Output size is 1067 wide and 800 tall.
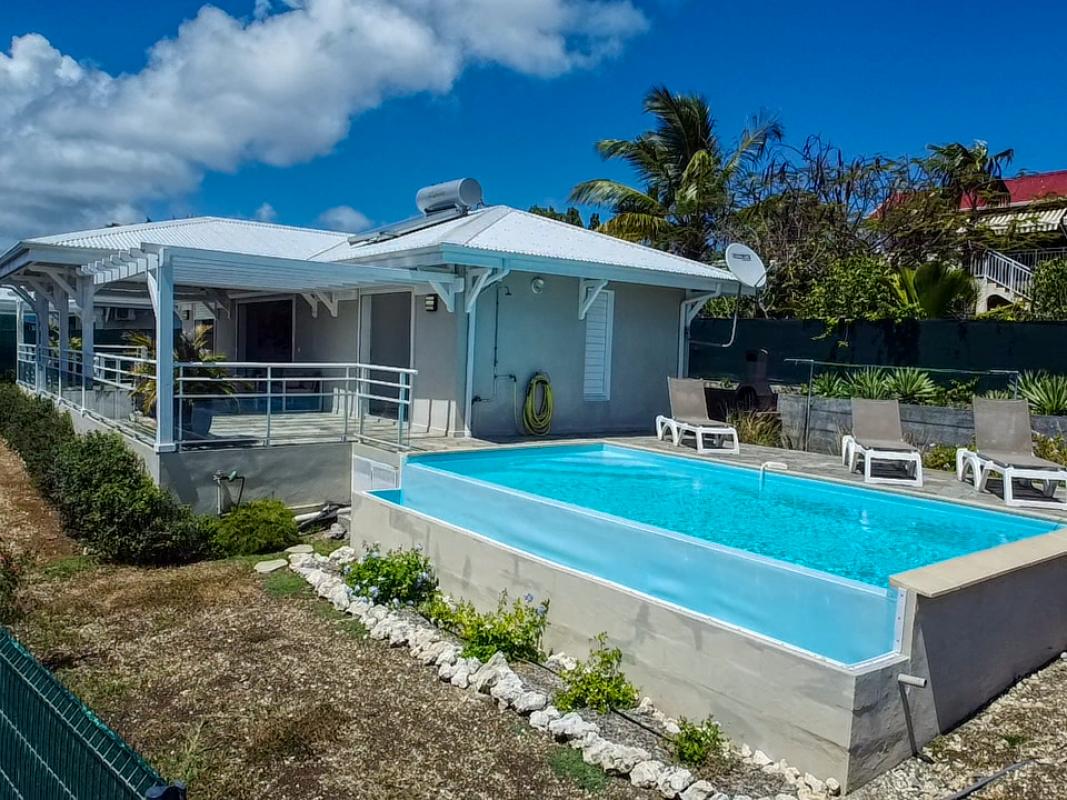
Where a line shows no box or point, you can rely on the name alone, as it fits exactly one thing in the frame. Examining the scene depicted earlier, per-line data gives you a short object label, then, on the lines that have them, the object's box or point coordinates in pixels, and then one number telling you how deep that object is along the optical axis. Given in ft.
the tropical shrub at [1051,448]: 34.71
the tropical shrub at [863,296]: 50.67
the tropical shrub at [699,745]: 14.57
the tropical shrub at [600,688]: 16.75
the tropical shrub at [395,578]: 23.44
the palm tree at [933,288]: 49.78
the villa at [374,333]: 33.01
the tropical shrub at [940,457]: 37.14
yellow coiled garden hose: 41.73
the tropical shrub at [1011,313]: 53.62
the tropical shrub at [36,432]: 36.04
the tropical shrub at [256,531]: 29.40
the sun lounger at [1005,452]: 29.32
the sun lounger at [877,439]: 32.96
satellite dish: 45.93
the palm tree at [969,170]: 69.62
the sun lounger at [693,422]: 40.04
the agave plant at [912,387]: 41.93
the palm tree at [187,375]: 35.53
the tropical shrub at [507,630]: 19.40
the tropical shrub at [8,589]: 20.70
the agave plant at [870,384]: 42.98
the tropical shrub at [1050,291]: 51.44
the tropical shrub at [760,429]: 44.42
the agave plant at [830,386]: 44.25
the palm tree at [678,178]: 76.95
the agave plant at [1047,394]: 37.09
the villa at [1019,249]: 73.92
